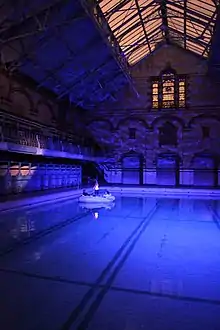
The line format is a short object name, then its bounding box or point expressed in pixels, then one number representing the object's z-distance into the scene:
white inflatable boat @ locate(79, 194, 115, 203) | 15.11
